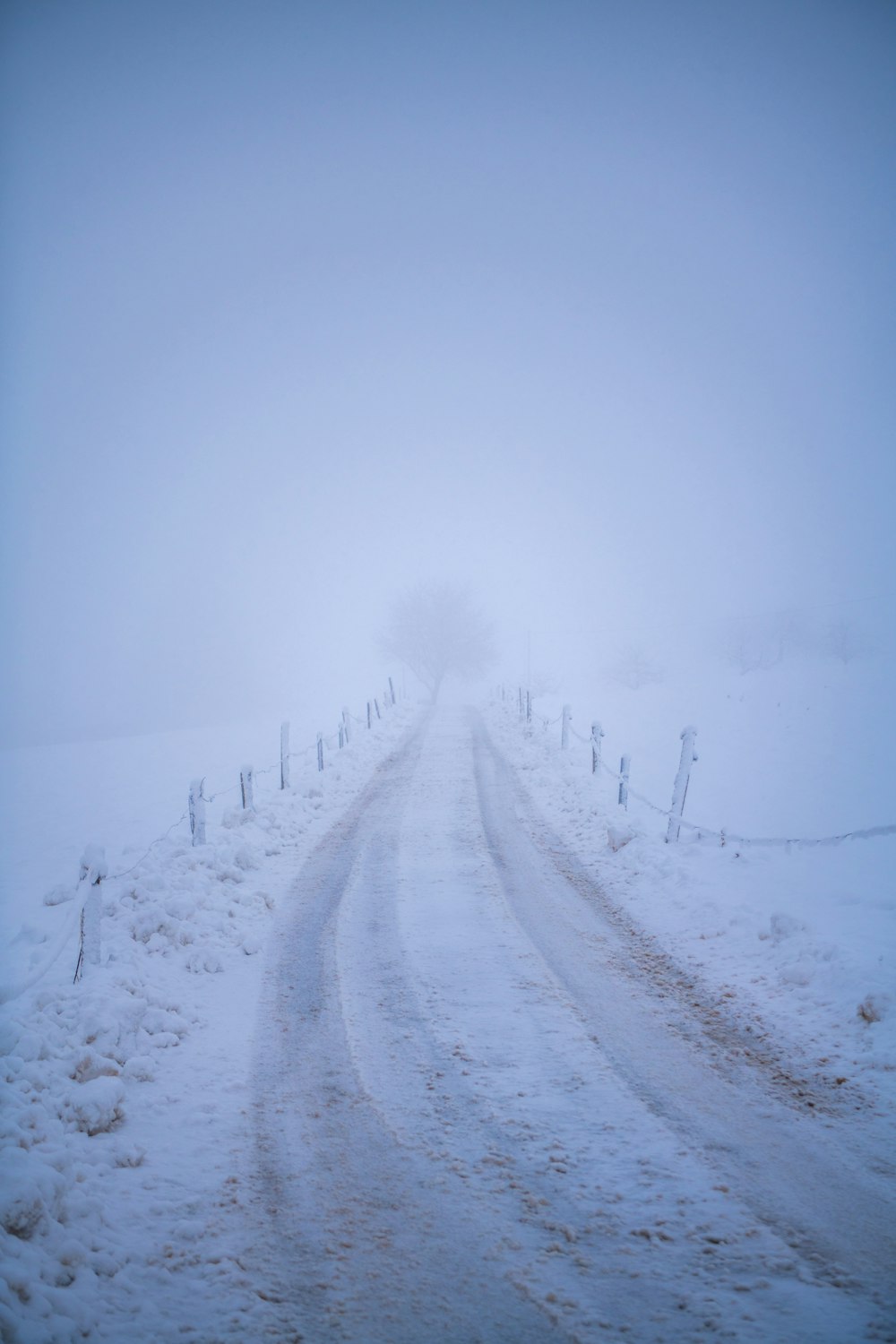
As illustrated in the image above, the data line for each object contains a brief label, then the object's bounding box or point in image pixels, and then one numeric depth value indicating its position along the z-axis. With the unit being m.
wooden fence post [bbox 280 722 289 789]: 15.02
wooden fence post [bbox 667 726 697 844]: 10.33
